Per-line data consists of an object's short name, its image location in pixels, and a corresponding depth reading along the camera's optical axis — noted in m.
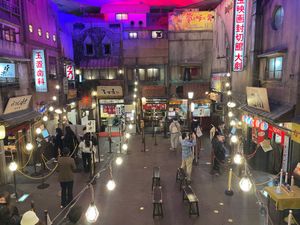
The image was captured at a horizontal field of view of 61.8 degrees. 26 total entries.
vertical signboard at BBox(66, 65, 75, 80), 22.92
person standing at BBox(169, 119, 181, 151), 18.23
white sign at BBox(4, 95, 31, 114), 12.87
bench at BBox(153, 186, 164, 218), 9.62
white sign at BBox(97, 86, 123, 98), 24.95
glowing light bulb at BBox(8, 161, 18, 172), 10.67
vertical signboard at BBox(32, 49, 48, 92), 15.73
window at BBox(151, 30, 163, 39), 25.39
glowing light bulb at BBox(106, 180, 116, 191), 8.79
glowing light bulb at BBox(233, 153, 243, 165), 11.40
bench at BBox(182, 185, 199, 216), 9.57
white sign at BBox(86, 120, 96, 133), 14.12
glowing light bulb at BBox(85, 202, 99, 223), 6.40
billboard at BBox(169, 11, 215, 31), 24.69
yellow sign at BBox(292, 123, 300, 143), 9.59
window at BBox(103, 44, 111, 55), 25.94
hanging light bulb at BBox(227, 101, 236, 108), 16.93
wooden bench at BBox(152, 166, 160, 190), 11.95
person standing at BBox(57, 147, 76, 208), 9.98
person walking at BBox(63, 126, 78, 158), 14.72
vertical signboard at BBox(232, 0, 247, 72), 14.59
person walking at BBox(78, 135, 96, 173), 13.65
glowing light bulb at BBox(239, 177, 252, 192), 8.82
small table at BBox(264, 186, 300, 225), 8.23
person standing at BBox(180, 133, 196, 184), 12.55
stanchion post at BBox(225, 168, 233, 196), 11.39
